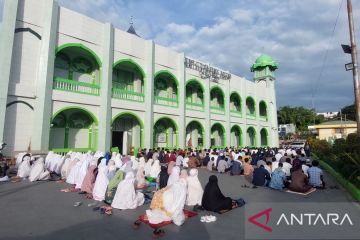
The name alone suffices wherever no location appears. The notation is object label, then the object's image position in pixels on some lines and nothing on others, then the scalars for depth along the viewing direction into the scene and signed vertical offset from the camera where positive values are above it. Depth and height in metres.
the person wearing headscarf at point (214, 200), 6.21 -1.21
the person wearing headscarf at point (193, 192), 6.98 -1.14
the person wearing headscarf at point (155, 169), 11.24 -0.85
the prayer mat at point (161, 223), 5.09 -1.46
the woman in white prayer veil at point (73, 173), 9.86 -0.89
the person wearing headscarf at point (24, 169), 10.93 -0.81
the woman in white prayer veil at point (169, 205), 5.27 -1.16
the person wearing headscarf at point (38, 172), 10.38 -0.89
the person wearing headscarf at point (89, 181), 8.16 -0.99
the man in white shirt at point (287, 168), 10.93 -0.79
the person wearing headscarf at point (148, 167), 11.54 -0.80
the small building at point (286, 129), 47.62 +3.85
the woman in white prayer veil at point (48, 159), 12.28 -0.47
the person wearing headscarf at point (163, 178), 8.19 -0.89
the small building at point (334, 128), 41.49 +3.38
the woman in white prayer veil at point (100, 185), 7.41 -1.01
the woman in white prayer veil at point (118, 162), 12.07 -0.59
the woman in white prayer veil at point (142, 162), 11.75 -0.57
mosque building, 13.84 +4.05
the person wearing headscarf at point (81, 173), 8.95 -0.81
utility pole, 11.59 +3.20
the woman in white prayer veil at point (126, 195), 6.54 -1.16
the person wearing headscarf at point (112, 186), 6.96 -1.00
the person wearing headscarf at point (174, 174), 7.82 -0.74
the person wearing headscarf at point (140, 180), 9.21 -1.08
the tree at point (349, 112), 67.88 +9.96
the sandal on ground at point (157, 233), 4.64 -1.49
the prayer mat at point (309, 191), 8.48 -1.41
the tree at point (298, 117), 55.00 +6.82
